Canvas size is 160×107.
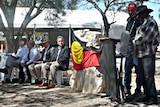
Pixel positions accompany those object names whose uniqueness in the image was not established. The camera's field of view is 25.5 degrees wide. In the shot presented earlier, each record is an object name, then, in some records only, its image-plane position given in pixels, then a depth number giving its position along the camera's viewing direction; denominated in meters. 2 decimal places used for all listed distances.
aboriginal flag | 8.09
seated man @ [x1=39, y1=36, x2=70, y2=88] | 9.05
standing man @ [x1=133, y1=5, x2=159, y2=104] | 6.43
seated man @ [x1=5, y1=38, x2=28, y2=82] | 10.33
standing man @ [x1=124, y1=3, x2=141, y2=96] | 7.01
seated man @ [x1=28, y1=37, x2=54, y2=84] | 9.62
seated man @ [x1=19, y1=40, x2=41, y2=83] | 9.98
